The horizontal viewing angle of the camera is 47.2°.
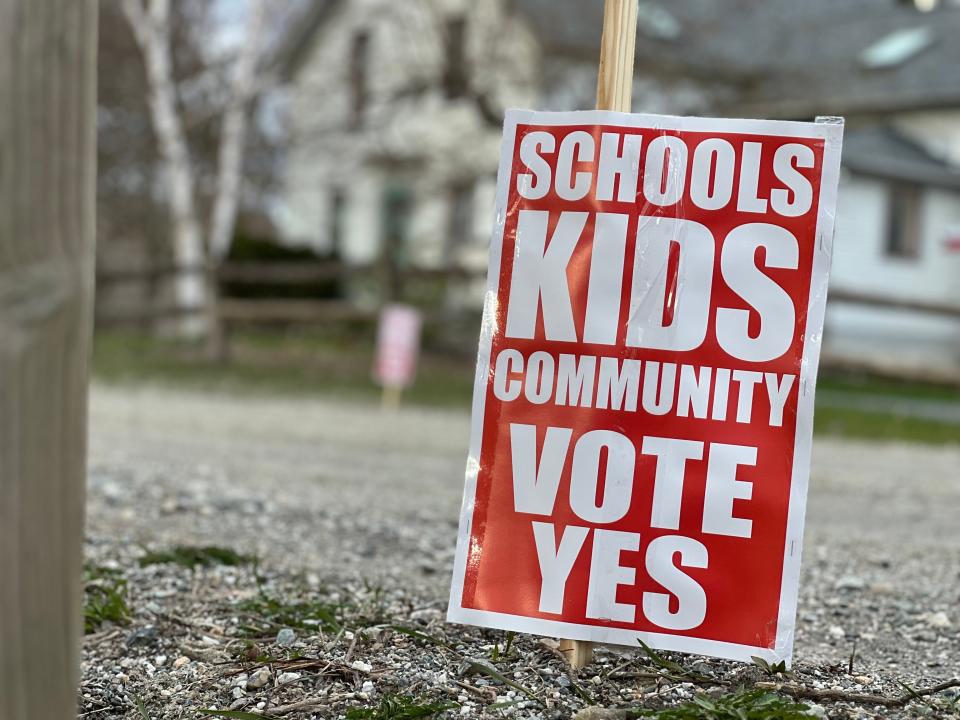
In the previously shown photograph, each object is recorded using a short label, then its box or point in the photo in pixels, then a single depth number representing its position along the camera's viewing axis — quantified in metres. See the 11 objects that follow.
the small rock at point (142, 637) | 2.45
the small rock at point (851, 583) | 3.18
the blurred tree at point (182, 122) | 16.62
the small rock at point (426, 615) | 2.58
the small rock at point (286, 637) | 2.35
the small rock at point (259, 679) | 2.16
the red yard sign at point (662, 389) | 2.08
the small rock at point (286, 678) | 2.16
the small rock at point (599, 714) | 1.95
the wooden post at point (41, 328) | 1.33
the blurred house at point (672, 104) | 15.73
